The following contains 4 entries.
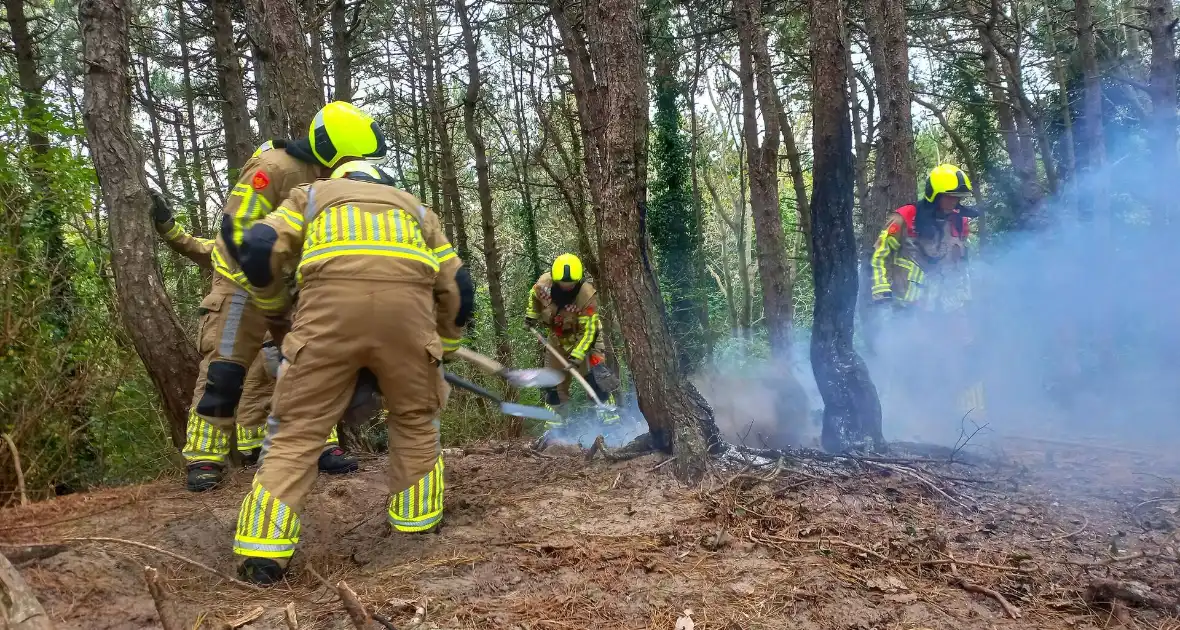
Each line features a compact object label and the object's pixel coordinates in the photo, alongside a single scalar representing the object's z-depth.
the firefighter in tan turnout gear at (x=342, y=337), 2.91
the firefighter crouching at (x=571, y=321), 8.42
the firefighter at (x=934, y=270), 6.79
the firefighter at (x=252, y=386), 4.21
